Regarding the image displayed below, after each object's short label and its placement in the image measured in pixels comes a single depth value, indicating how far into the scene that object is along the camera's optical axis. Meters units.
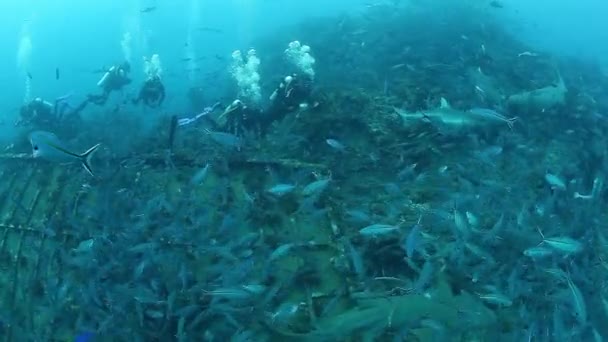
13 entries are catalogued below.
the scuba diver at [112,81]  12.30
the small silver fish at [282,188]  5.27
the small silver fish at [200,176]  5.75
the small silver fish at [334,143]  6.26
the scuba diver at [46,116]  11.41
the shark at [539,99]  9.19
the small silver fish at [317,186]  5.31
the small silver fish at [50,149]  4.74
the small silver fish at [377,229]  4.77
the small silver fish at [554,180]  6.32
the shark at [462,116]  5.51
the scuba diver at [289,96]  8.08
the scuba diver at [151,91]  11.68
